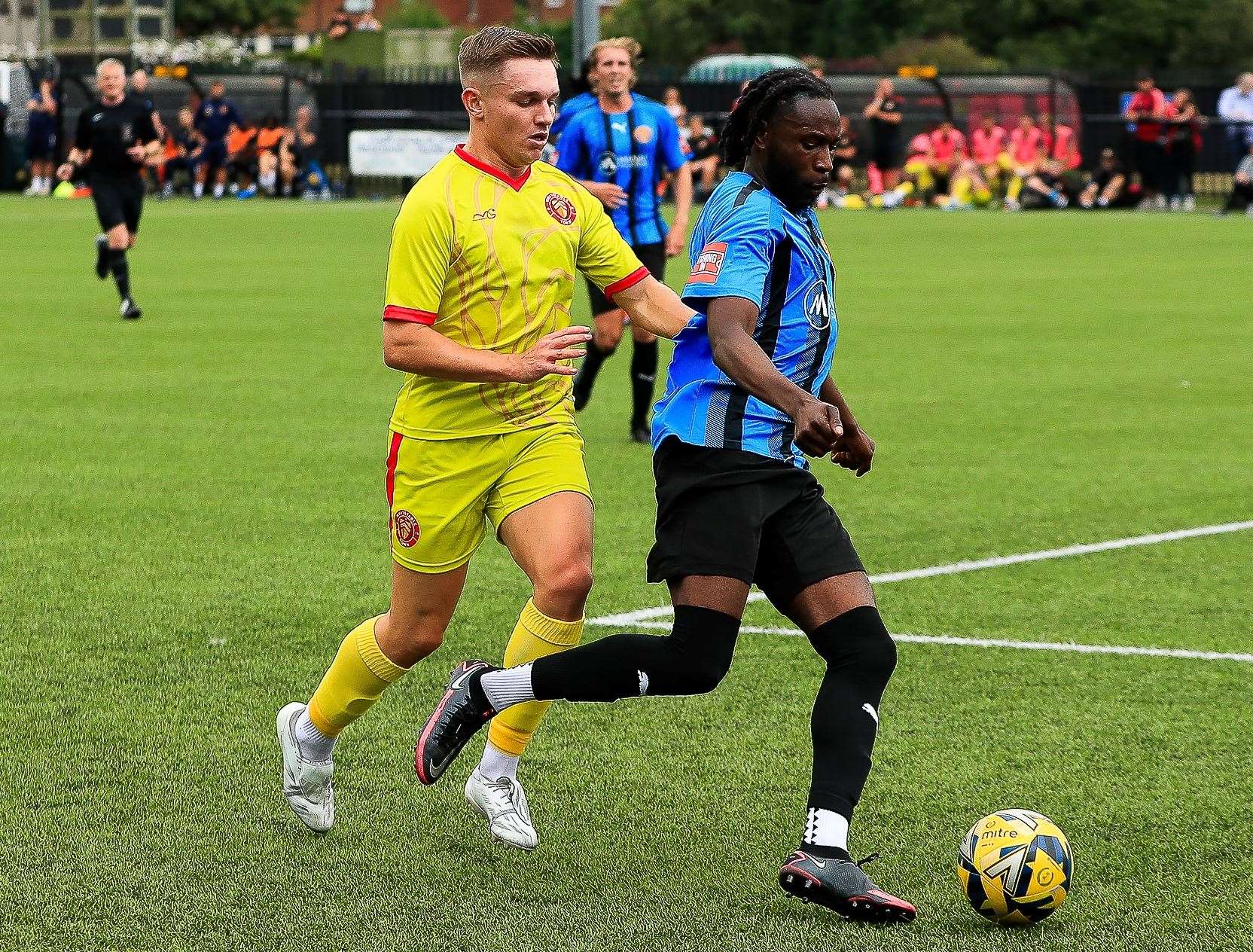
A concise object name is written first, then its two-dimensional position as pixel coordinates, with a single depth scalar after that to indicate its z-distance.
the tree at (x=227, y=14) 93.62
